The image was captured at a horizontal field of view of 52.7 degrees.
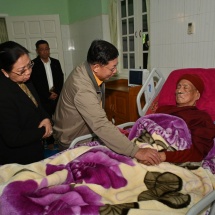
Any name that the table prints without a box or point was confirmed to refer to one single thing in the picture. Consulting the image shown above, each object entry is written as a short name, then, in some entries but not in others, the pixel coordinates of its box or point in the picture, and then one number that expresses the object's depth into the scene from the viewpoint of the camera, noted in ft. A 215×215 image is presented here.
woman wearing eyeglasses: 4.51
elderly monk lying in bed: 4.91
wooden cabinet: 11.37
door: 16.21
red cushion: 6.44
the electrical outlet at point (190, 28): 9.29
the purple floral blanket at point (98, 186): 3.31
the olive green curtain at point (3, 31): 17.30
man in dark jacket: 11.51
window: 12.62
